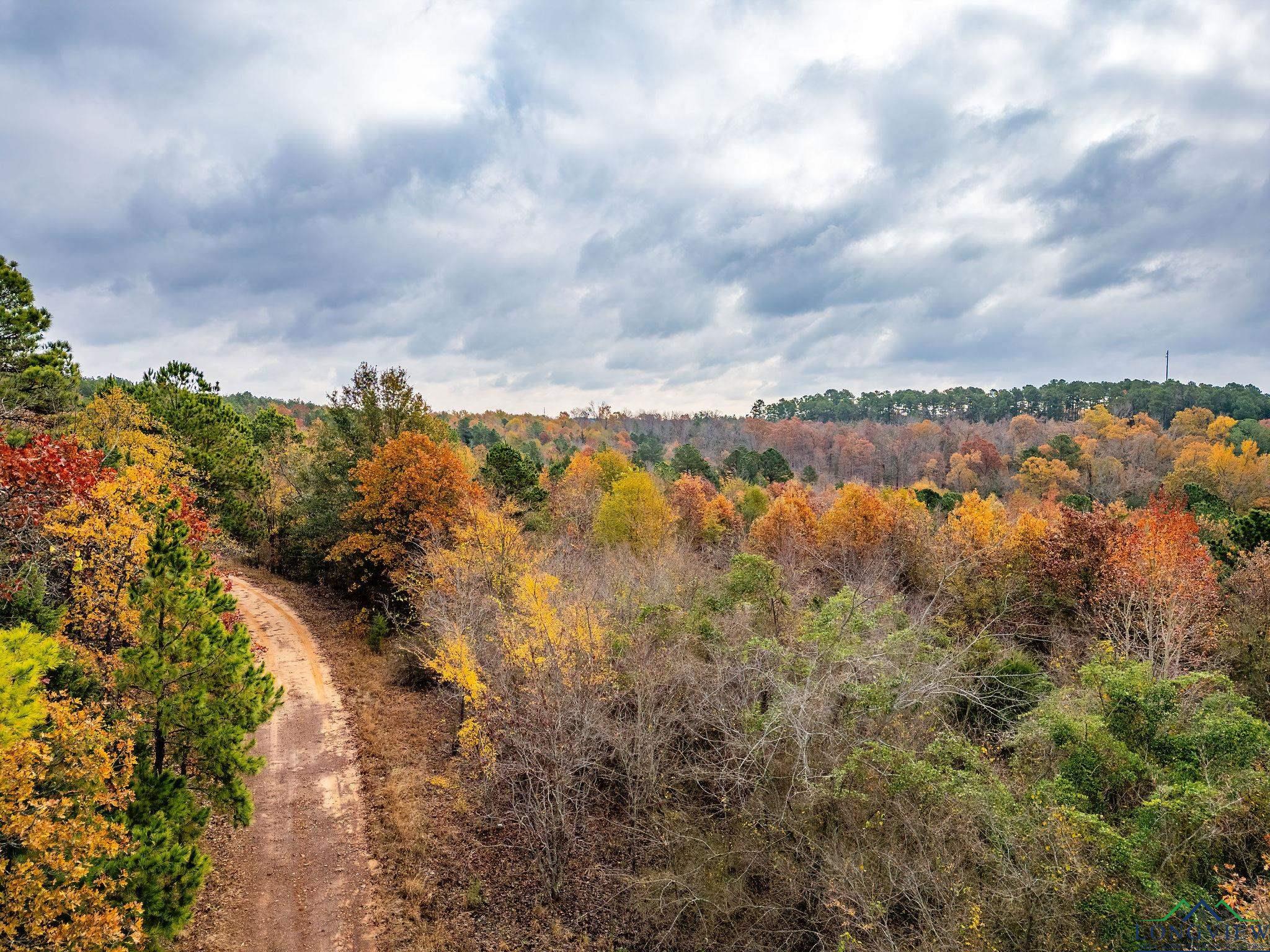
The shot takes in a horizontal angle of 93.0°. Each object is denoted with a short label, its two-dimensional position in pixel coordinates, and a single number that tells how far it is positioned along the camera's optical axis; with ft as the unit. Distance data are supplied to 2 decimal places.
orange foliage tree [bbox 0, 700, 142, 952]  25.93
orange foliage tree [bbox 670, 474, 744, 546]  162.81
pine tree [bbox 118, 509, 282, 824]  36.01
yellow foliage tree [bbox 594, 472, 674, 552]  133.49
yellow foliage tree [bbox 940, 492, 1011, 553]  106.52
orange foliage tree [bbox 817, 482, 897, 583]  118.52
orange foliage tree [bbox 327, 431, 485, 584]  89.10
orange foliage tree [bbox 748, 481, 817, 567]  130.31
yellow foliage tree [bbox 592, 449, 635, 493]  182.39
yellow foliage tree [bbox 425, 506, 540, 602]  71.10
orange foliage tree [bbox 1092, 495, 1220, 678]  58.21
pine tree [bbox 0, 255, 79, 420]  64.64
